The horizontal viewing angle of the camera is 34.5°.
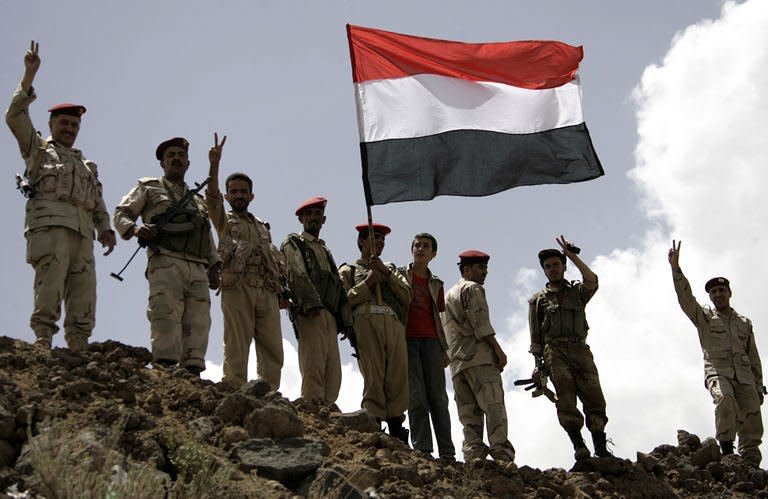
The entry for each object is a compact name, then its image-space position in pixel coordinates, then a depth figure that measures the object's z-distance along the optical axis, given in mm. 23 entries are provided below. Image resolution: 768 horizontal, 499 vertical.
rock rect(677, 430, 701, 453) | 12609
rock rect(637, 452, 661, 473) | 11779
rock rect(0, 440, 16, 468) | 7520
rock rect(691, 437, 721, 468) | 12266
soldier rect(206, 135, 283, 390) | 10750
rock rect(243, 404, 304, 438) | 8695
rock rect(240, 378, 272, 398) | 9305
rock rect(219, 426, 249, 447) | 8500
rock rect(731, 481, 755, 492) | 11898
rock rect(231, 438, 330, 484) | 8242
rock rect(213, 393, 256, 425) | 8836
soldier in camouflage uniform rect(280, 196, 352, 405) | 11078
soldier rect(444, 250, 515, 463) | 11406
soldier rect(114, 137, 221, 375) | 10273
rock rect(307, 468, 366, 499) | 7886
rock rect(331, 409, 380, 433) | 9656
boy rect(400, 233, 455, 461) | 11242
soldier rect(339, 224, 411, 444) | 11266
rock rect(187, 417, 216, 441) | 8508
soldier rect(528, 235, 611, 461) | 11906
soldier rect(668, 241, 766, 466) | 13234
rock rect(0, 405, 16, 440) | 7707
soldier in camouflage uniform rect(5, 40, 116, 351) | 10117
